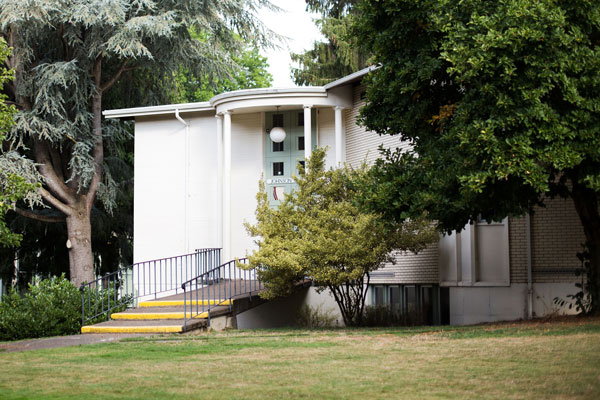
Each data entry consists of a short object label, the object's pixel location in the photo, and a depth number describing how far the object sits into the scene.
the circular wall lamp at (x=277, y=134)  20.66
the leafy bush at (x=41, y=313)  16.83
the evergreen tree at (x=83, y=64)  21.80
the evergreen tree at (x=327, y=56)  32.31
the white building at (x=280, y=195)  15.84
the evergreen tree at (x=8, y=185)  14.84
